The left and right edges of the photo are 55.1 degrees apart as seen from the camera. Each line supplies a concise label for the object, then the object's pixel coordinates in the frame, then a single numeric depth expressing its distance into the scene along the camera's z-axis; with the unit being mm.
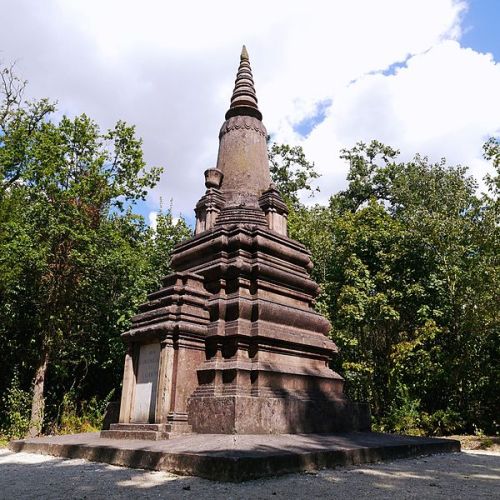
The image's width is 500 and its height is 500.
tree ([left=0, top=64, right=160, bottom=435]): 14059
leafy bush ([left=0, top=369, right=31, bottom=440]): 13203
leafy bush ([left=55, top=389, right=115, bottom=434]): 13464
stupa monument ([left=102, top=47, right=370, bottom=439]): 7871
